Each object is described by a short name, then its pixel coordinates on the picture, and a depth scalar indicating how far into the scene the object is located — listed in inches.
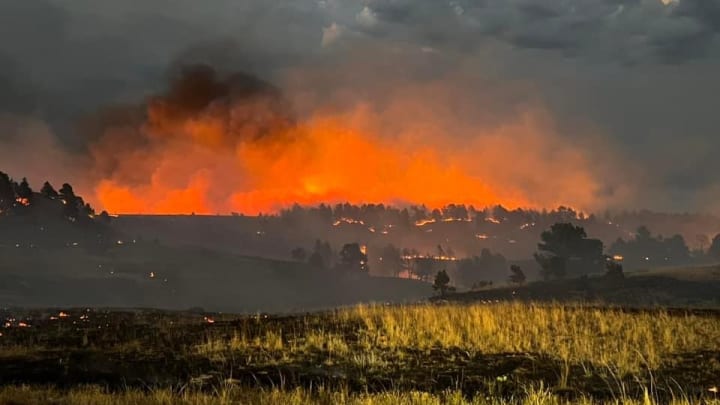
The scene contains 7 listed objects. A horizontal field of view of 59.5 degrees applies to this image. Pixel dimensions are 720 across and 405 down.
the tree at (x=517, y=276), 5885.8
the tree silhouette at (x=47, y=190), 7644.2
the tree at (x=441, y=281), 4940.0
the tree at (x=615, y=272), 4229.8
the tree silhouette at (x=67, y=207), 7807.1
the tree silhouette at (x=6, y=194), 7514.8
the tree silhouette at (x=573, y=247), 6806.1
